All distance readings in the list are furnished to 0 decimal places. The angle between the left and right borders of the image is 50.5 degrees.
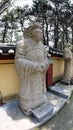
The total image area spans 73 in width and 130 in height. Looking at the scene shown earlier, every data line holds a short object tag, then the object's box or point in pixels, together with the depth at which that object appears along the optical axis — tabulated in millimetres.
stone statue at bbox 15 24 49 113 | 2385
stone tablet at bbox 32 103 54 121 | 2317
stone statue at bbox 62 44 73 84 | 4045
